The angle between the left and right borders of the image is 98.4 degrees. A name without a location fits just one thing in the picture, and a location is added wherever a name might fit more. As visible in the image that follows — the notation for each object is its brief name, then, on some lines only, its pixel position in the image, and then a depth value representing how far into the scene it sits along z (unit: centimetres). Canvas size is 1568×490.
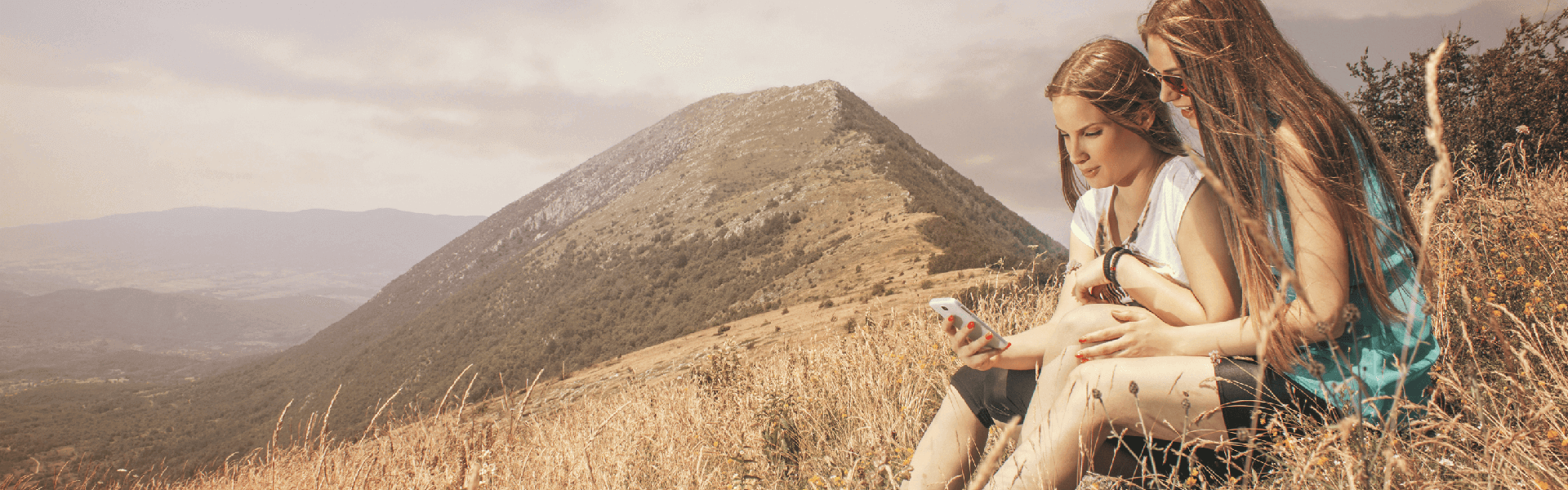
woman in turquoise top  137
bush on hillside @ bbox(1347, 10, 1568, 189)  740
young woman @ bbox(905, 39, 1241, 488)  159
